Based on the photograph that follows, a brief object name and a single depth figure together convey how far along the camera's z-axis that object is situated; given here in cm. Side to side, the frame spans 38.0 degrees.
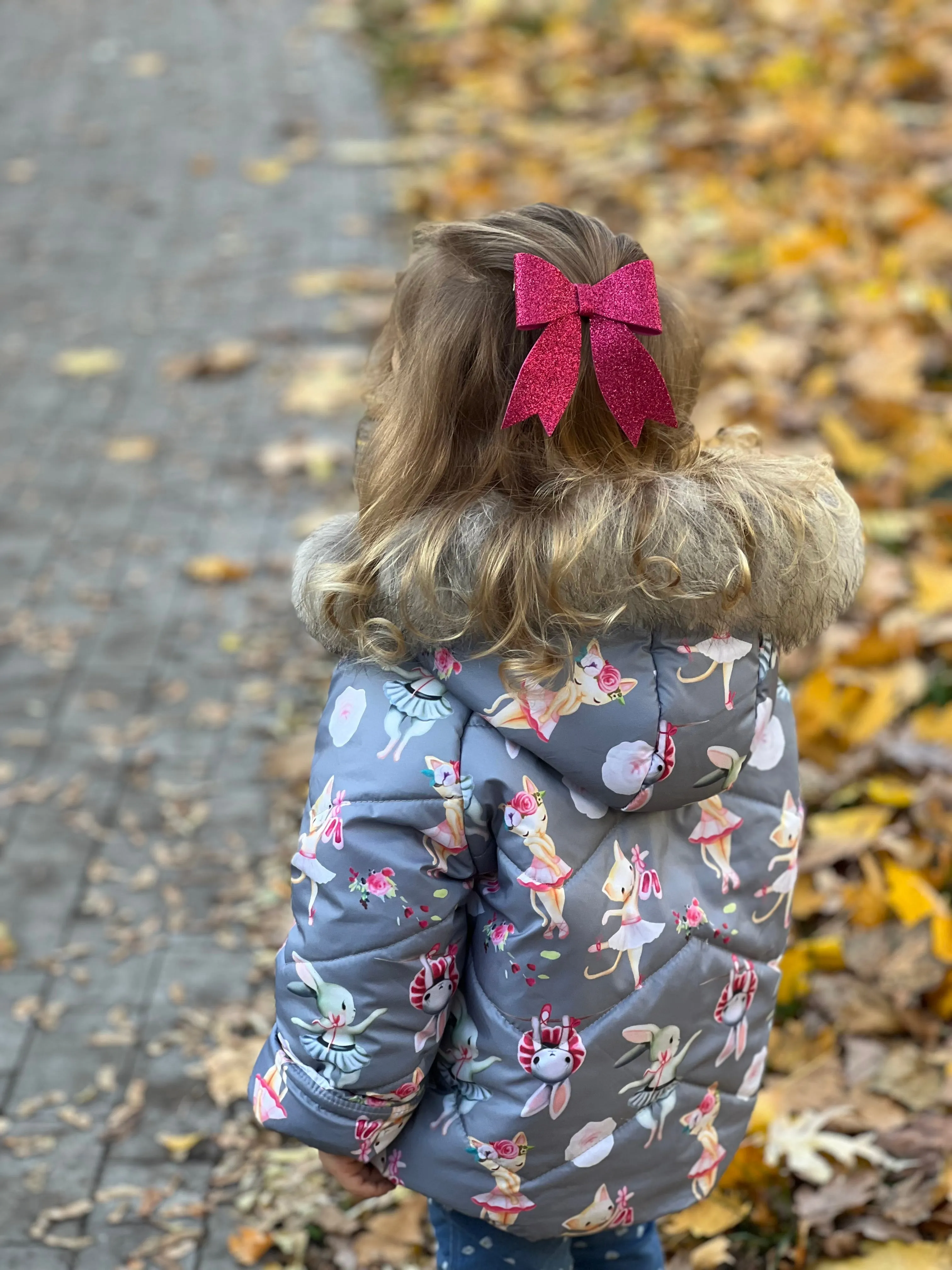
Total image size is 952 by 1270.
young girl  136
